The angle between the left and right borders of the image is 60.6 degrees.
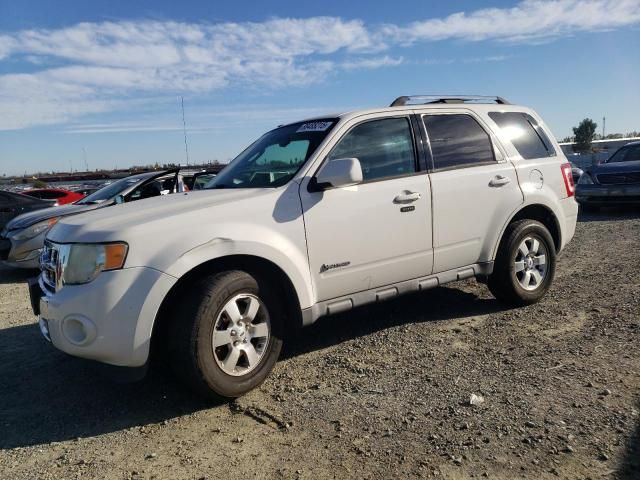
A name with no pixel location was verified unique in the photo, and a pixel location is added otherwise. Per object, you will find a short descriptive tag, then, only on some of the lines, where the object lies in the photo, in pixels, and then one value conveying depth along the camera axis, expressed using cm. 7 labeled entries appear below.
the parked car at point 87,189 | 1643
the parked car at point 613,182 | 1132
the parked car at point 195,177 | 844
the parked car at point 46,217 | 796
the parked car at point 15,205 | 967
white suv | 332
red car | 1227
